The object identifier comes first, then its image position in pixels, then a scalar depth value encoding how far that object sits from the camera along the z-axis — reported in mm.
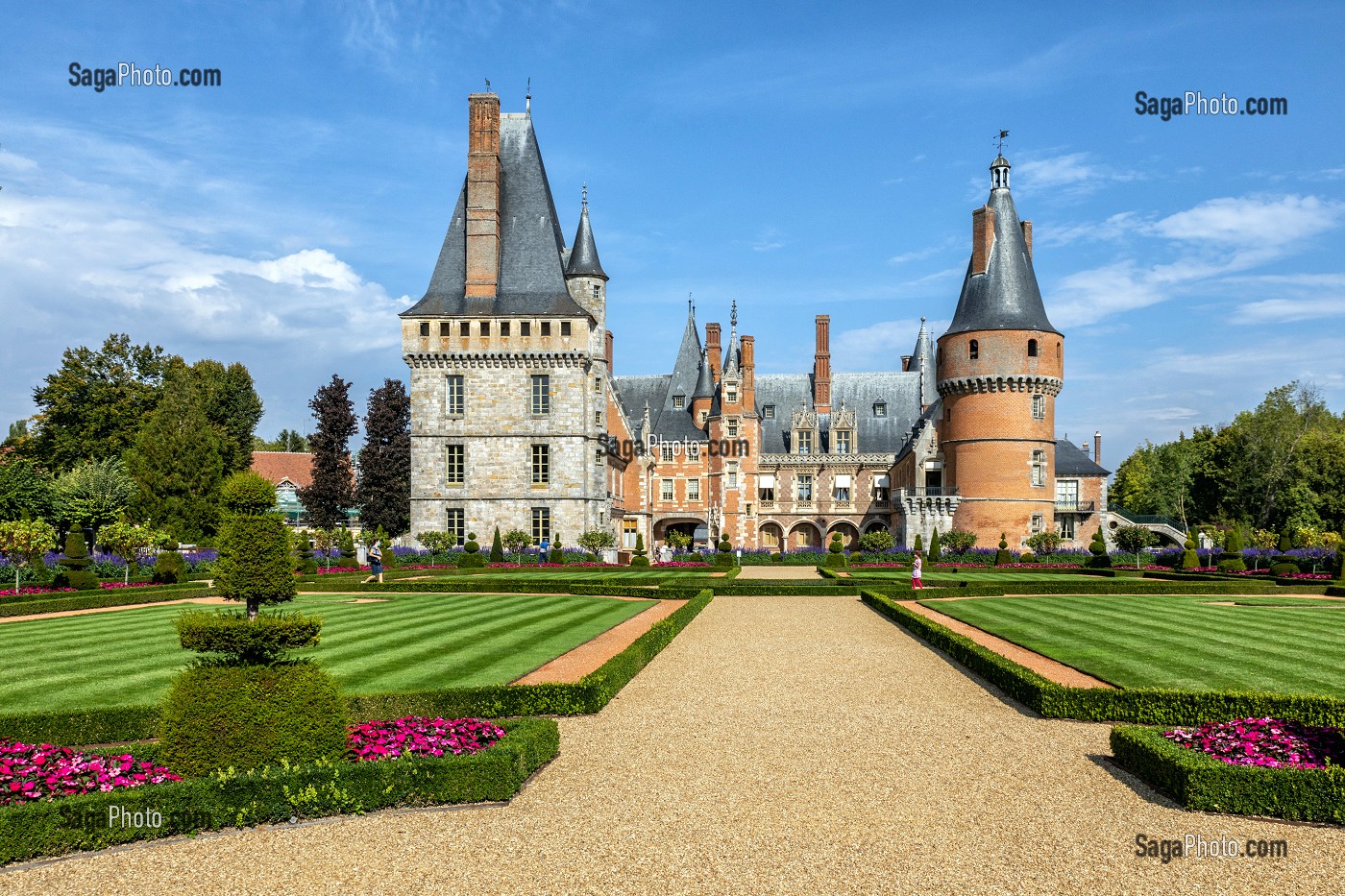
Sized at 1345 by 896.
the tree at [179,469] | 46250
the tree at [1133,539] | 44781
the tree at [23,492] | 37688
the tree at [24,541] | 27891
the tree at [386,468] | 52031
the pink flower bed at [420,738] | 8367
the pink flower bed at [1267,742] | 8031
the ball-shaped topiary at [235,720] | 7676
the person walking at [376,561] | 29956
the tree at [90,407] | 53188
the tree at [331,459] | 51594
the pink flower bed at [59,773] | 7359
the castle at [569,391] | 44656
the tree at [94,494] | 42062
